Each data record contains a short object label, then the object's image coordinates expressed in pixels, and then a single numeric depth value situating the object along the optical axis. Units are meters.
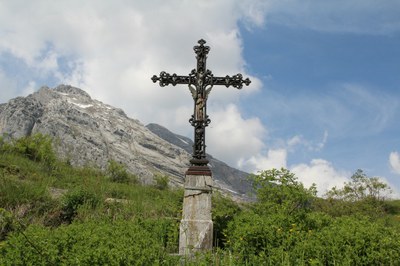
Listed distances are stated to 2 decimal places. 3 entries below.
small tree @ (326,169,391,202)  20.52
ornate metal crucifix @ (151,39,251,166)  9.12
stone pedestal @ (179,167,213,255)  8.15
